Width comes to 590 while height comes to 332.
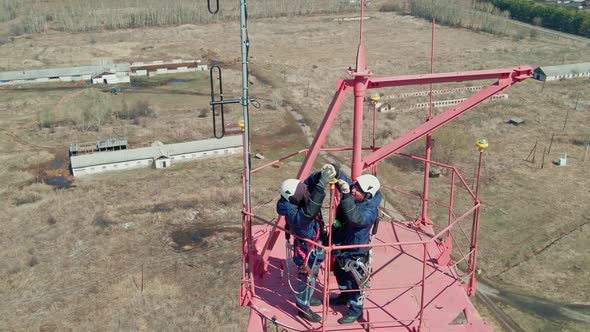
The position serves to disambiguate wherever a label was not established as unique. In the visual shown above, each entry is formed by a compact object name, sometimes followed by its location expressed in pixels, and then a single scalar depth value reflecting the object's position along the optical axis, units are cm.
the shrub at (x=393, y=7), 10919
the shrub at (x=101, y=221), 3114
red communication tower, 998
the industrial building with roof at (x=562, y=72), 5912
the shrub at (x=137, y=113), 4969
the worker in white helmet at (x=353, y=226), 948
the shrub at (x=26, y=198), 3418
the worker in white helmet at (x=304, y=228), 970
